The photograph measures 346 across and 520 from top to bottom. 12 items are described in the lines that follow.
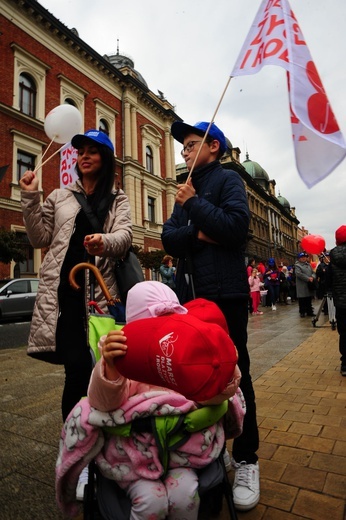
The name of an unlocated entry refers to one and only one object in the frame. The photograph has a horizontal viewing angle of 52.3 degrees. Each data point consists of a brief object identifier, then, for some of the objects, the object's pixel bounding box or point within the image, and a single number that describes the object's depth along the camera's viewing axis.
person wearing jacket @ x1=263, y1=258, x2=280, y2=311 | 13.57
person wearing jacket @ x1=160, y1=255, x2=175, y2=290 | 10.62
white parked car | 10.73
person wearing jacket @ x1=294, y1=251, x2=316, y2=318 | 9.59
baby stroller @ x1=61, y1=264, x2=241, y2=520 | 1.28
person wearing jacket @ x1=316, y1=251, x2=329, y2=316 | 9.98
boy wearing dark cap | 1.73
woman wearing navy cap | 1.79
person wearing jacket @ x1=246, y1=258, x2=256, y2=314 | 12.07
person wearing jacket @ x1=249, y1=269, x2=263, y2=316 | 11.70
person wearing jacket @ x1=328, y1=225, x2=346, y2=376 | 4.20
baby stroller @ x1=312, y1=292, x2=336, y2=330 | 7.34
